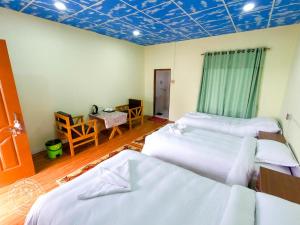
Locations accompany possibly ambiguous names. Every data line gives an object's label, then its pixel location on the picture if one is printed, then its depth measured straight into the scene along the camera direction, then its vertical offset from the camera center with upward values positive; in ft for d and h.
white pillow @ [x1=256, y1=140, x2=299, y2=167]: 5.50 -2.80
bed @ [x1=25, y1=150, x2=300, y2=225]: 3.27 -3.01
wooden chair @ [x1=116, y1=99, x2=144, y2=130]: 14.75 -2.88
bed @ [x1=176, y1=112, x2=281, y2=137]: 9.26 -2.92
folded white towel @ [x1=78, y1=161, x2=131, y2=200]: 3.96 -2.91
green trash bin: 9.41 -4.22
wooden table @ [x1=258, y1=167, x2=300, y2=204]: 3.99 -2.94
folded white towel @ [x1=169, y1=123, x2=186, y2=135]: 8.50 -2.76
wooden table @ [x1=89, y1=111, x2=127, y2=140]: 11.99 -3.06
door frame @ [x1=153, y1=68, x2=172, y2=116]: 17.90 -1.38
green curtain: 11.53 -0.08
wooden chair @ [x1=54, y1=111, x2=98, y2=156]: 9.70 -3.37
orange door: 6.63 -2.40
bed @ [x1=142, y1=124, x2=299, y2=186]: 5.62 -3.11
